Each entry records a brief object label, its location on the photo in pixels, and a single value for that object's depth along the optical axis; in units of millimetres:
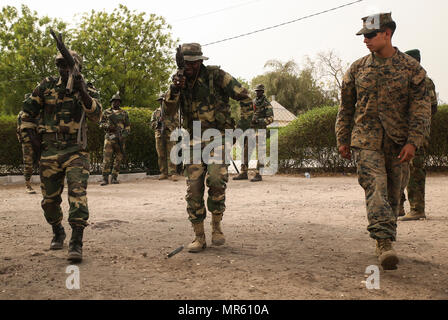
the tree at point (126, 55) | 34844
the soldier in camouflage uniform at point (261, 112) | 12594
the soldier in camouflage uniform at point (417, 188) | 6441
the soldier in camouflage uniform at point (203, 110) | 4730
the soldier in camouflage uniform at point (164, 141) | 13430
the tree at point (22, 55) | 36406
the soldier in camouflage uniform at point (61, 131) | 4484
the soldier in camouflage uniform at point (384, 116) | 3904
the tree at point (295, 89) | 52219
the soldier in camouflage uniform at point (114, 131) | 13027
